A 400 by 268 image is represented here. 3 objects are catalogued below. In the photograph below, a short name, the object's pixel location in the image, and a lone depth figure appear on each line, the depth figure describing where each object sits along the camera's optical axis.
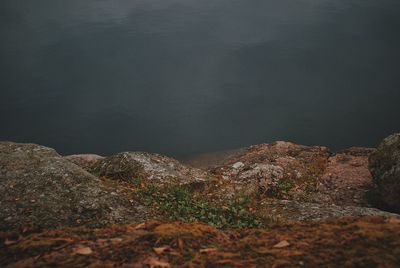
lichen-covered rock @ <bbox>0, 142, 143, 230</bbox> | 7.02
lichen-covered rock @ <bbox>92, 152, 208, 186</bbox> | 10.48
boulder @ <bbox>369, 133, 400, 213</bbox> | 10.73
